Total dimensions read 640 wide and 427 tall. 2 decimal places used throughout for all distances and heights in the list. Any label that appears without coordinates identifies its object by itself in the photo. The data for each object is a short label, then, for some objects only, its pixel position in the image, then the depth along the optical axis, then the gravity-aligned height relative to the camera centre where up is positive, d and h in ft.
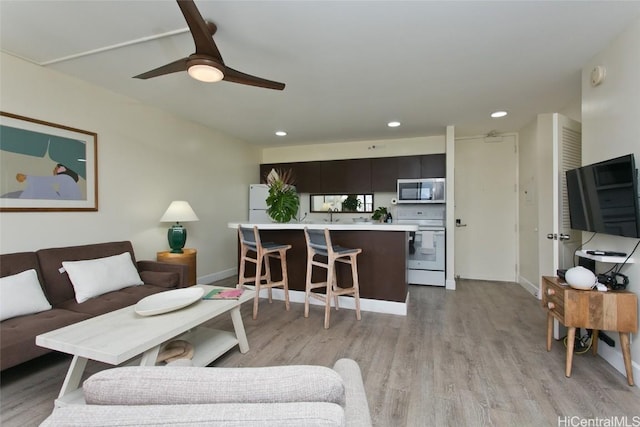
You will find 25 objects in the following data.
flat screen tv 6.12 +0.33
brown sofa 6.09 -2.39
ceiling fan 5.09 +3.16
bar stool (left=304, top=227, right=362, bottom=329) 9.58 -1.69
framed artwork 8.07 +1.39
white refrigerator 17.57 +0.54
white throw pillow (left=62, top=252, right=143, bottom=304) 8.26 -1.89
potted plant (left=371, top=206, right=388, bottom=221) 15.48 -0.12
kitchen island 10.60 -1.79
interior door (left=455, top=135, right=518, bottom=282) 15.48 +0.19
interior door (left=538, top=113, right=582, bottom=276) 8.04 +0.83
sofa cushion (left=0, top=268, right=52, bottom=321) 6.71 -2.00
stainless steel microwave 15.30 +1.14
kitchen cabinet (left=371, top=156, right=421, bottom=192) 15.96 +2.32
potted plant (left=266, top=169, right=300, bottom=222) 11.07 +0.45
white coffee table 4.91 -2.24
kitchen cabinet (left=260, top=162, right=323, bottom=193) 17.97 +2.26
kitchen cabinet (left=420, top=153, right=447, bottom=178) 15.46 +2.45
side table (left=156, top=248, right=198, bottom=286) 11.55 -1.85
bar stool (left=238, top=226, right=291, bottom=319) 10.39 -1.46
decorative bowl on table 6.26 -2.08
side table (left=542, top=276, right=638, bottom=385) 6.24 -2.22
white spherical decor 6.54 -1.51
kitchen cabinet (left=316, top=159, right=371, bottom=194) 16.98 +2.11
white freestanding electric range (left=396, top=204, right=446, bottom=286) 14.79 -2.12
